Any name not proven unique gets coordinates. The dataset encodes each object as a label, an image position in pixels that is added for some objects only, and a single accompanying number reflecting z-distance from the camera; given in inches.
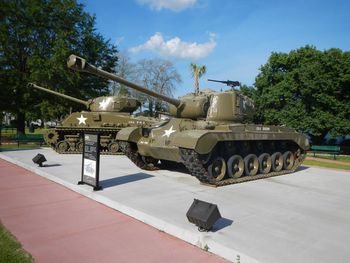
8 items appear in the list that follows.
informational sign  319.9
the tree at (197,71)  1898.1
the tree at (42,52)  962.7
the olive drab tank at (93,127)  669.3
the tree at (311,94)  924.6
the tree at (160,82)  1941.4
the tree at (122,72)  1893.5
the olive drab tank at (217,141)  349.4
